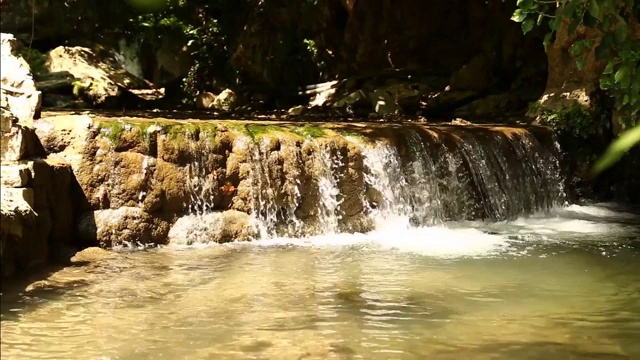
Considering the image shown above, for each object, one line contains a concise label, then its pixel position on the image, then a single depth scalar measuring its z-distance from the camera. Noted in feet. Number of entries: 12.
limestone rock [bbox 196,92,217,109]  58.39
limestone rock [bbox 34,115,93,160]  22.29
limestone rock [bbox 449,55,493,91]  49.14
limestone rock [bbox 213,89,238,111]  56.44
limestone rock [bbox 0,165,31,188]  17.31
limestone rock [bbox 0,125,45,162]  17.57
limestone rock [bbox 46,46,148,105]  48.80
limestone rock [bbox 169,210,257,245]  23.07
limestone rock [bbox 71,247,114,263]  19.77
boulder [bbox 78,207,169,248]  21.79
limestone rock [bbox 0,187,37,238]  16.46
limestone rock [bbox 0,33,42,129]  19.90
